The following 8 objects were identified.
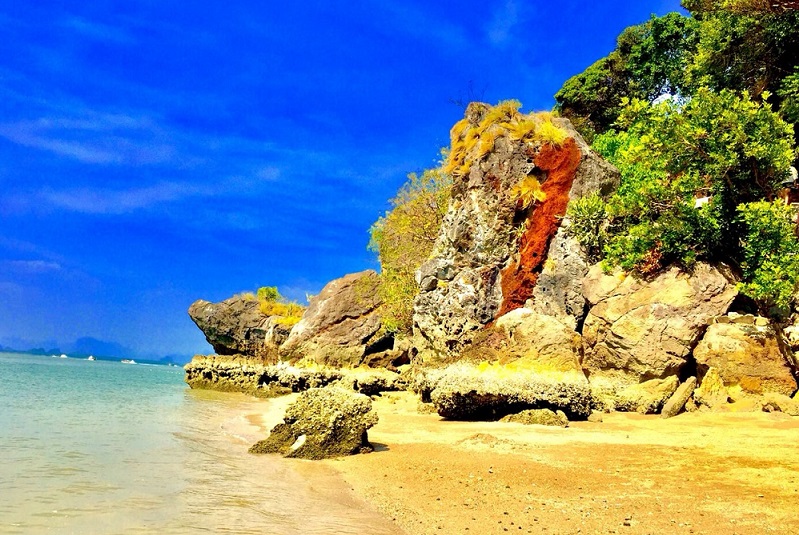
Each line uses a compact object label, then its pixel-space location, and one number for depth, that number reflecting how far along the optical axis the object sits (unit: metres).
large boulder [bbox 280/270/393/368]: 27.34
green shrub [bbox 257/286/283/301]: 41.92
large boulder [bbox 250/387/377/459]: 9.19
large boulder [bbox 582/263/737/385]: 12.56
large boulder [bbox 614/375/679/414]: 11.97
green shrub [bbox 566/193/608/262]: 16.27
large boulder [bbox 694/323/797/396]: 11.52
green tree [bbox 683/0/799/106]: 18.09
